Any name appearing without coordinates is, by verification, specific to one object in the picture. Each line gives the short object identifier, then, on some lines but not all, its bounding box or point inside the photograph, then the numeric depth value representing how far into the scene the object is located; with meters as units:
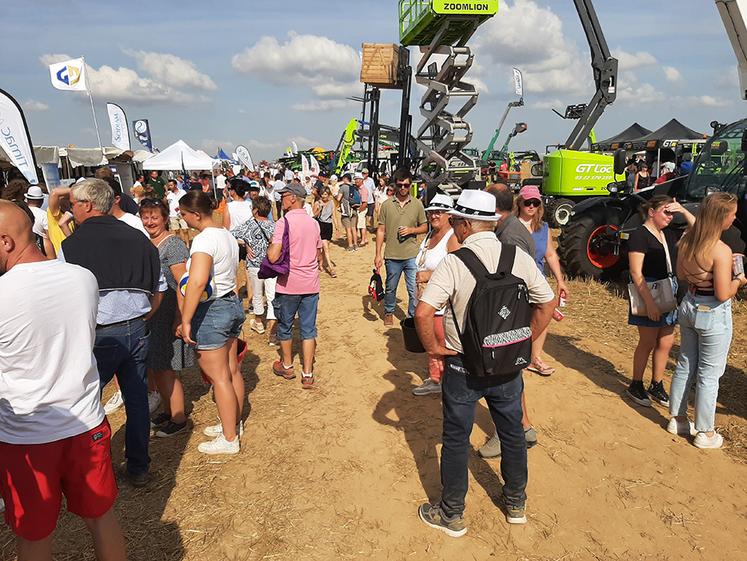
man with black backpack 2.28
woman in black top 3.65
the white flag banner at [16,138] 6.20
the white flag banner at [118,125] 16.59
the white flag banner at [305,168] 20.13
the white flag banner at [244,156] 20.13
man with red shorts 1.77
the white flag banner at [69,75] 11.83
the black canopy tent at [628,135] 28.27
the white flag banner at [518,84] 33.38
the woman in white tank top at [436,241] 3.67
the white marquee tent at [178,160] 13.24
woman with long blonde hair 3.04
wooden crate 15.01
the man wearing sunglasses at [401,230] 5.49
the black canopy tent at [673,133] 23.92
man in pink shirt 4.29
